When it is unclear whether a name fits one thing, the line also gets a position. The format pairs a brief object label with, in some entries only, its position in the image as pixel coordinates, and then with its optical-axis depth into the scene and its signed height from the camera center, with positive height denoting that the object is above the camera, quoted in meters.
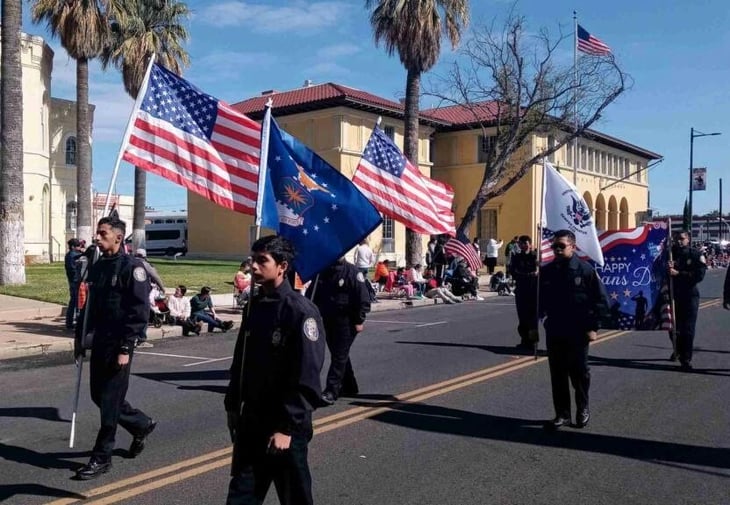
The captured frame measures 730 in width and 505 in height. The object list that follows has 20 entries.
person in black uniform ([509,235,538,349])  12.04 -0.39
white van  60.22 +1.62
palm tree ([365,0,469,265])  26.84 +8.04
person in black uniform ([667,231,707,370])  10.23 -0.45
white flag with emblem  9.05 +0.54
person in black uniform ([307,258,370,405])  7.99 -0.53
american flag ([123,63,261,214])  7.71 +1.22
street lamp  47.54 +6.15
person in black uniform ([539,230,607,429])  7.00 -0.56
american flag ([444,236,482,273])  21.97 +0.22
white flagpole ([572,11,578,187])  31.01 +6.40
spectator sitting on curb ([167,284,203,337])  14.46 -1.05
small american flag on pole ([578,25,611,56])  30.91 +8.71
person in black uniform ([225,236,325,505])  3.73 -0.65
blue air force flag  6.21 +0.45
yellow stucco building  37.47 +5.85
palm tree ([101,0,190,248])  29.45 +8.49
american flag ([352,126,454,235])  10.80 +1.05
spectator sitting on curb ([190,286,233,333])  14.73 -1.03
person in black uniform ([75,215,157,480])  5.49 -0.49
